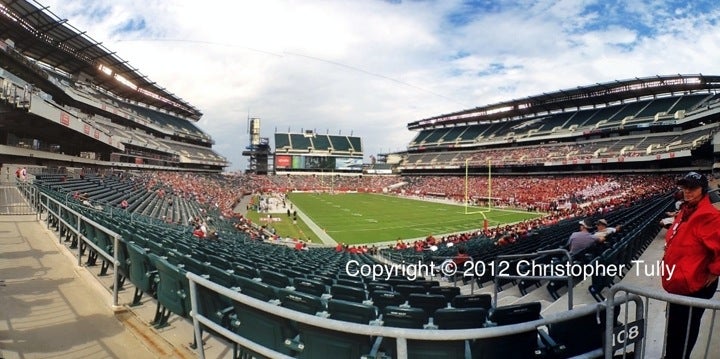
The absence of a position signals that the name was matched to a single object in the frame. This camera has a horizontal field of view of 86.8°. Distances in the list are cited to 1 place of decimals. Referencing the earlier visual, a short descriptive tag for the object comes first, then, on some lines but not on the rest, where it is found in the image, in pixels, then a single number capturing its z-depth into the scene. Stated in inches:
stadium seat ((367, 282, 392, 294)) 216.2
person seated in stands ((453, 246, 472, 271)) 381.6
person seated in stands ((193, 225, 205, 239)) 477.9
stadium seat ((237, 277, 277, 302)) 151.8
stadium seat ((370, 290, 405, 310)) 174.6
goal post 1861.7
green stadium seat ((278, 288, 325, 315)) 137.9
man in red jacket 125.0
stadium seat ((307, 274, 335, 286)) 228.3
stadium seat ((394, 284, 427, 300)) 212.9
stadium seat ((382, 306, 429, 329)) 135.6
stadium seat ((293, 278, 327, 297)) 184.2
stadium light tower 4596.5
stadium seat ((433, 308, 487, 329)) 133.2
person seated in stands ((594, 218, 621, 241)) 336.2
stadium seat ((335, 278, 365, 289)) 225.4
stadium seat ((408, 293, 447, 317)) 172.2
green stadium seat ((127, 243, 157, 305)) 202.3
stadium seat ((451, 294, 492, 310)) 168.4
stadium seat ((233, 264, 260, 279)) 204.7
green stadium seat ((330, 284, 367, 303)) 180.4
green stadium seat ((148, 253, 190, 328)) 169.8
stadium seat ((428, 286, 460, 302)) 200.8
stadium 129.4
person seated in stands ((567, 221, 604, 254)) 308.8
